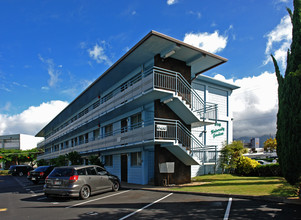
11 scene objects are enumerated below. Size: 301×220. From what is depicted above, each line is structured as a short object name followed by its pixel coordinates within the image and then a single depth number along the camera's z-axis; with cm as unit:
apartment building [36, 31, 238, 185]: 1564
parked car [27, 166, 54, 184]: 2048
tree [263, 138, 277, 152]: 7024
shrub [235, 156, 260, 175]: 2097
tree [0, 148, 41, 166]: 5849
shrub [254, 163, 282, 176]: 1928
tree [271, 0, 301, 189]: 912
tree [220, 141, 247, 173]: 2291
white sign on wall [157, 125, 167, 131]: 1527
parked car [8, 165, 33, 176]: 3756
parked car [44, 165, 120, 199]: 1107
